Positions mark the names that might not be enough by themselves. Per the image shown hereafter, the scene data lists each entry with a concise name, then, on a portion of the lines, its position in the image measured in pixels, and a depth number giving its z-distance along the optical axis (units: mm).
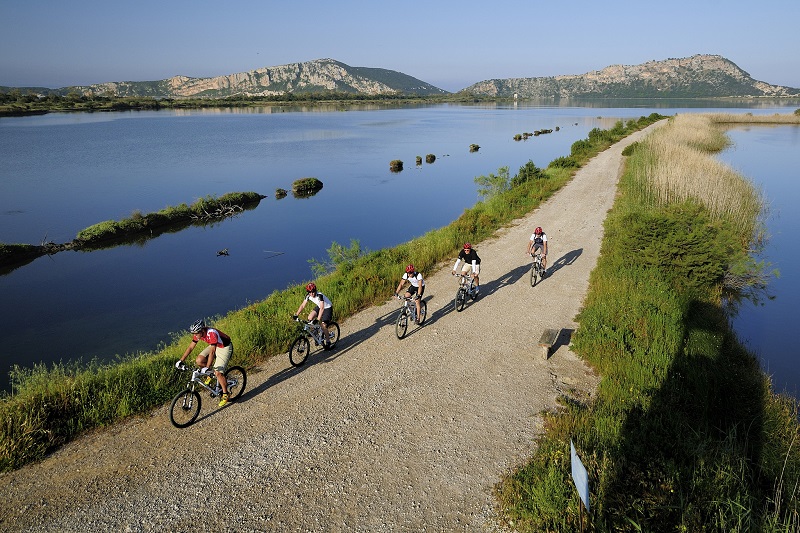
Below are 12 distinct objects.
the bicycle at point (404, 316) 13695
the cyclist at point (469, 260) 15562
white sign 4898
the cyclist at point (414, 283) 13727
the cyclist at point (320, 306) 12273
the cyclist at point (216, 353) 9891
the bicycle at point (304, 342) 12344
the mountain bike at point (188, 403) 9759
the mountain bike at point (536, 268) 18000
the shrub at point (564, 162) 47094
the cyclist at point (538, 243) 17844
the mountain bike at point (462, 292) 15742
